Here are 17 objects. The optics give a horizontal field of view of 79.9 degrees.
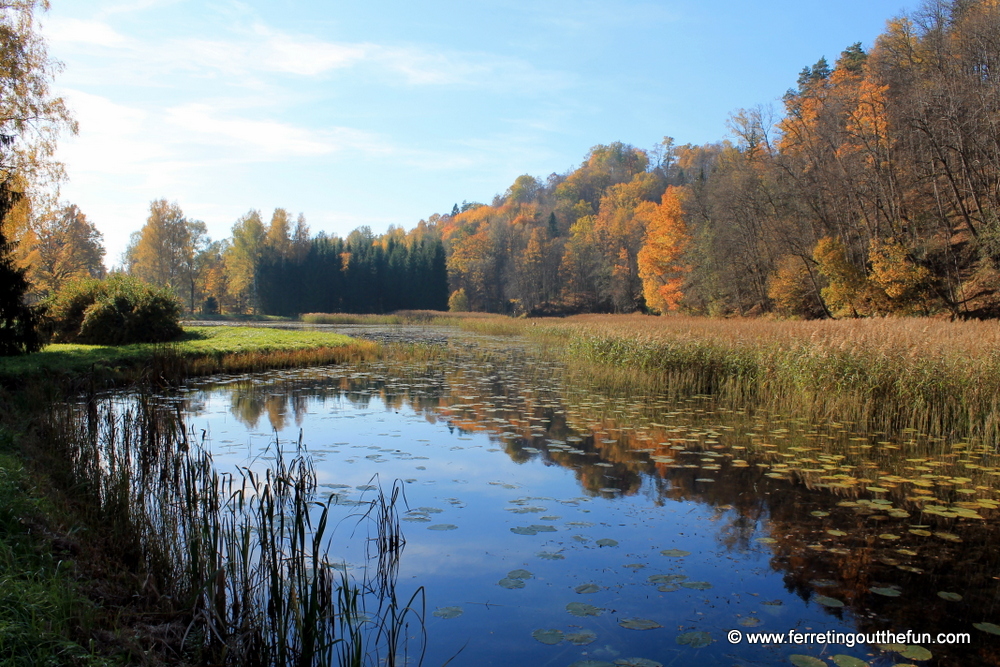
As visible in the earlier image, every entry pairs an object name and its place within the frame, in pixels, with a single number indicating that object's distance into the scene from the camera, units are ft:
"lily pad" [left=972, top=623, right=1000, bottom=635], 10.95
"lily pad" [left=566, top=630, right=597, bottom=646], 10.90
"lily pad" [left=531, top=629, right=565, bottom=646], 10.93
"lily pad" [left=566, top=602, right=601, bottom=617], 11.88
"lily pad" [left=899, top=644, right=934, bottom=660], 10.28
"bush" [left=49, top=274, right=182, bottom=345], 56.90
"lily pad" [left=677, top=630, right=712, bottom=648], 10.84
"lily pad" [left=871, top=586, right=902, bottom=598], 12.42
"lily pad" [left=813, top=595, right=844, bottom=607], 12.23
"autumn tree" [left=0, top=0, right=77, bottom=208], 49.75
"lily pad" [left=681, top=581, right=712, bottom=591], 13.12
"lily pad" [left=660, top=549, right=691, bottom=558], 14.82
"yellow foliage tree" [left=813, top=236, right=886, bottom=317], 79.56
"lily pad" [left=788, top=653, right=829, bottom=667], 10.17
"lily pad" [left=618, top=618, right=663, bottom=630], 11.38
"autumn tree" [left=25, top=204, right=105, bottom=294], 100.65
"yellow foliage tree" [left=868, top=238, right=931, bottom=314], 72.69
